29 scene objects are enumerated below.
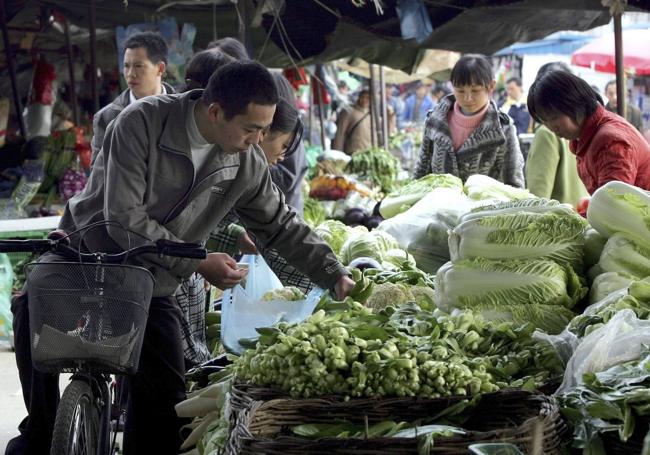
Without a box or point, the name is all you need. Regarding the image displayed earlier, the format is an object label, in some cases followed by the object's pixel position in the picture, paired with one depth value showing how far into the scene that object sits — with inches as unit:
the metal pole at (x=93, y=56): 448.8
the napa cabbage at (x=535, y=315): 155.5
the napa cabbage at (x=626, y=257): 153.9
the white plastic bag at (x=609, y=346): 125.6
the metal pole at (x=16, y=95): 491.6
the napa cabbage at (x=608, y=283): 151.5
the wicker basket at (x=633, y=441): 110.5
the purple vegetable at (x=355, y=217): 410.3
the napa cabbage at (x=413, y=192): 279.9
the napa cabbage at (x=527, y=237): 160.4
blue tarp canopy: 902.4
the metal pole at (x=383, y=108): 611.2
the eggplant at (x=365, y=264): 221.6
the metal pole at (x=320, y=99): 676.1
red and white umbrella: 699.2
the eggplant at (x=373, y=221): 398.8
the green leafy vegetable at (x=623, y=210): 156.0
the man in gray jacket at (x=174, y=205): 157.1
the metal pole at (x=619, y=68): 336.5
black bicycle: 142.6
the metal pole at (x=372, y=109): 604.3
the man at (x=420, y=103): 995.3
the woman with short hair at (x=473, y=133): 305.9
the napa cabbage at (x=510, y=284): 156.6
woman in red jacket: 203.5
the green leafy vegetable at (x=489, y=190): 272.8
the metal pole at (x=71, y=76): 521.3
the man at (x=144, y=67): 237.3
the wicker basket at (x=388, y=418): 108.2
